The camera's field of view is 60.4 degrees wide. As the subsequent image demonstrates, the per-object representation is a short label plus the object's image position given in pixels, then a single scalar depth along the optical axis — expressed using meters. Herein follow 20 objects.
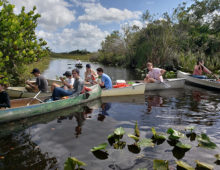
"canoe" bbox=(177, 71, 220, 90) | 11.02
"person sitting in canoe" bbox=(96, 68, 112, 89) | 9.42
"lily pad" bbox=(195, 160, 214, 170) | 3.34
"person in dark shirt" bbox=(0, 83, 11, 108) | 5.49
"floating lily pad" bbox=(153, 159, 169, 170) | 3.26
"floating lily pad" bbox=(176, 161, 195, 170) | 3.29
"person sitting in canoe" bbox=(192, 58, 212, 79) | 12.02
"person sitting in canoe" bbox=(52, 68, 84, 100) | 7.36
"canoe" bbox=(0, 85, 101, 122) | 5.74
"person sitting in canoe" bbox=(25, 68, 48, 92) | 7.47
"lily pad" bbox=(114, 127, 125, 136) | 4.60
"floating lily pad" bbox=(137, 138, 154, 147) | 4.25
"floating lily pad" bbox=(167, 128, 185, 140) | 4.47
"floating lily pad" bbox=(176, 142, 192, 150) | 4.12
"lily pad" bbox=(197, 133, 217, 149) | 4.18
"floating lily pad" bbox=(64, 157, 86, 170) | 3.22
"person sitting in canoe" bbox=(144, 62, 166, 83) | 10.62
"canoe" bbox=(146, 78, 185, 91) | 10.96
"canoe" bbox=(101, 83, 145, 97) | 9.42
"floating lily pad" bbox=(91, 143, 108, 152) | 3.93
